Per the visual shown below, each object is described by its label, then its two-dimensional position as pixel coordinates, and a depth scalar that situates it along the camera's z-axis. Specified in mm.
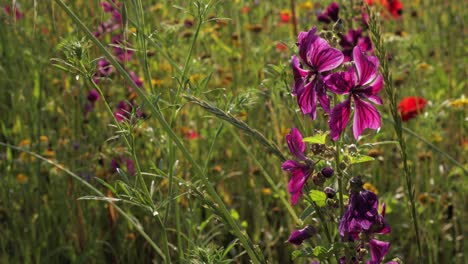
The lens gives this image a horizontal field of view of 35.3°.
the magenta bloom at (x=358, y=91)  1208
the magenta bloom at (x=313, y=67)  1221
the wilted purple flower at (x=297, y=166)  1275
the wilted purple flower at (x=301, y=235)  1278
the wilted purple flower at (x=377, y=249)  1301
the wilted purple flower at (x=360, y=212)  1182
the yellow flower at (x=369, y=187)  2256
